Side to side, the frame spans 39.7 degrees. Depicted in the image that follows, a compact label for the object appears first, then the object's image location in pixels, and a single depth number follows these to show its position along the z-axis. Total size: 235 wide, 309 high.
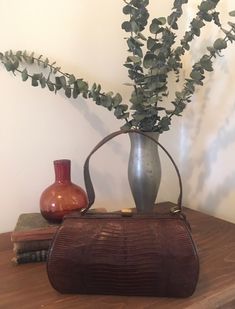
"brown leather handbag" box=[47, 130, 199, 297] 0.54
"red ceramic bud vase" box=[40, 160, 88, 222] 0.73
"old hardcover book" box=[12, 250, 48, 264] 0.69
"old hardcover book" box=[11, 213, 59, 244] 0.68
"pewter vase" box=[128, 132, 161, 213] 0.80
